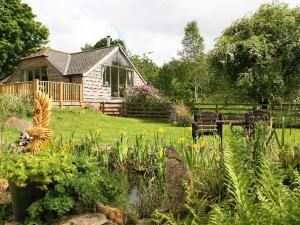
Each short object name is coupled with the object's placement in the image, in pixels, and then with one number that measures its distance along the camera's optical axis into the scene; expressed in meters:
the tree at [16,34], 34.47
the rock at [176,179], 2.55
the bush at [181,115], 17.19
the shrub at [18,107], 15.32
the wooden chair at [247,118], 7.49
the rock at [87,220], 2.83
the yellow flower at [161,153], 4.09
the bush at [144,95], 22.08
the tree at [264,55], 18.31
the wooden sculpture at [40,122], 3.88
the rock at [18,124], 12.13
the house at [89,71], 24.03
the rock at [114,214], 3.00
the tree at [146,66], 40.69
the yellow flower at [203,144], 4.24
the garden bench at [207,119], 8.51
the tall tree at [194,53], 42.03
